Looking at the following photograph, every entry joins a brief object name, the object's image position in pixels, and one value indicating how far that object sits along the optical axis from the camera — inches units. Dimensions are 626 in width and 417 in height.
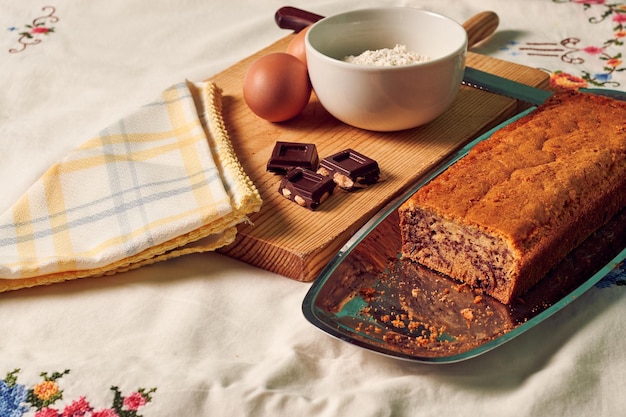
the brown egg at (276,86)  39.0
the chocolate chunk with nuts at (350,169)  36.5
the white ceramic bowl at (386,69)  37.6
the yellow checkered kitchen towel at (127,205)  34.4
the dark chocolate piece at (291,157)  37.2
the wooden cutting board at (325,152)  34.8
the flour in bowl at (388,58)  38.4
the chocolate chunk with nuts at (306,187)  35.8
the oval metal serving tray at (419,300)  32.0
